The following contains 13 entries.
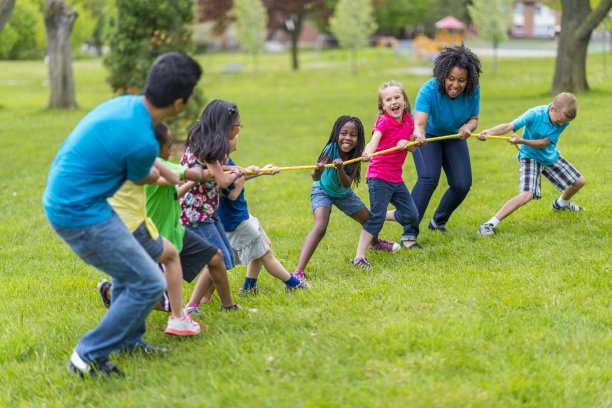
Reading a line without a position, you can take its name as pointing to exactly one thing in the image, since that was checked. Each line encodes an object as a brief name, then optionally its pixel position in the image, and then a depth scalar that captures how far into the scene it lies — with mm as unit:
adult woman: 6305
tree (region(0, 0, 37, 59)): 51531
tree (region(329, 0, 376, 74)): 35781
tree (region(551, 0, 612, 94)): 16875
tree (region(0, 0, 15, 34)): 14023
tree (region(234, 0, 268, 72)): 36750
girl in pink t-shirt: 6062
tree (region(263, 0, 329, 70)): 39969
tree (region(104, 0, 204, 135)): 14992
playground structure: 40125
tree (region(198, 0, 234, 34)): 41125
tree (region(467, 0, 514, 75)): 31344
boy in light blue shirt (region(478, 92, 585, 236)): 6566
